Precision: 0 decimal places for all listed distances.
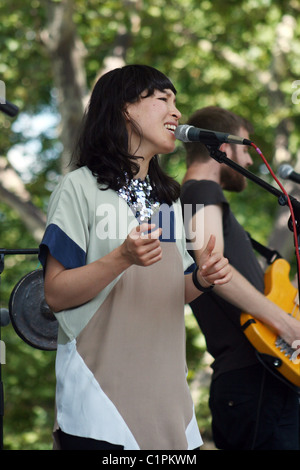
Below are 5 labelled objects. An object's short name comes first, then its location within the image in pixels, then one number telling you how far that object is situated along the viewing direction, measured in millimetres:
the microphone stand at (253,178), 4301
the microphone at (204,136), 4125
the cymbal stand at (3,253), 4574
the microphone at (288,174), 4934
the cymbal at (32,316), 4642
